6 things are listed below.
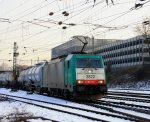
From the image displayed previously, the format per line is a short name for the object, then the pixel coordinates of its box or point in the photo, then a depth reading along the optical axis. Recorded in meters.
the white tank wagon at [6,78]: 62.72
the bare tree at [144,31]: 72.75
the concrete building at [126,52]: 91.31
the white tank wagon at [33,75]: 37.94
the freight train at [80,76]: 24.48
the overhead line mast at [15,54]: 51.24
